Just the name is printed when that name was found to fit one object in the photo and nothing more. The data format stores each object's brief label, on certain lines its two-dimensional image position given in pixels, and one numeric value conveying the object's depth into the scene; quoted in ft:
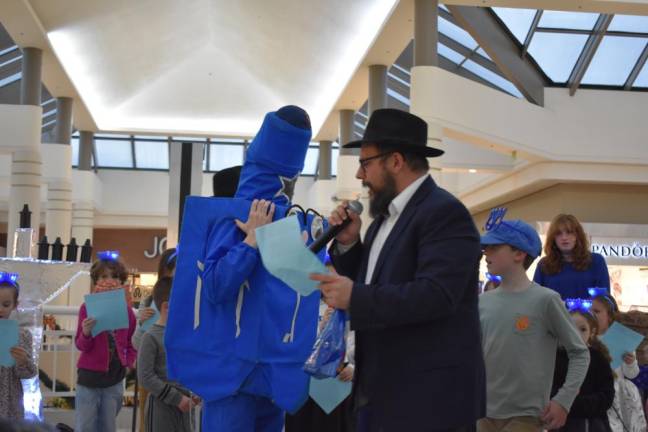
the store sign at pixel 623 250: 48.98
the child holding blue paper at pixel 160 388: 14.19
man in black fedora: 7.30
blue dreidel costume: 8.85
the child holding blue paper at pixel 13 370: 14.94
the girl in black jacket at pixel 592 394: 12.58
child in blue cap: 11.12
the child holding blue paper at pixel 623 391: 16.31
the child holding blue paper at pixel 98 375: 16.76
